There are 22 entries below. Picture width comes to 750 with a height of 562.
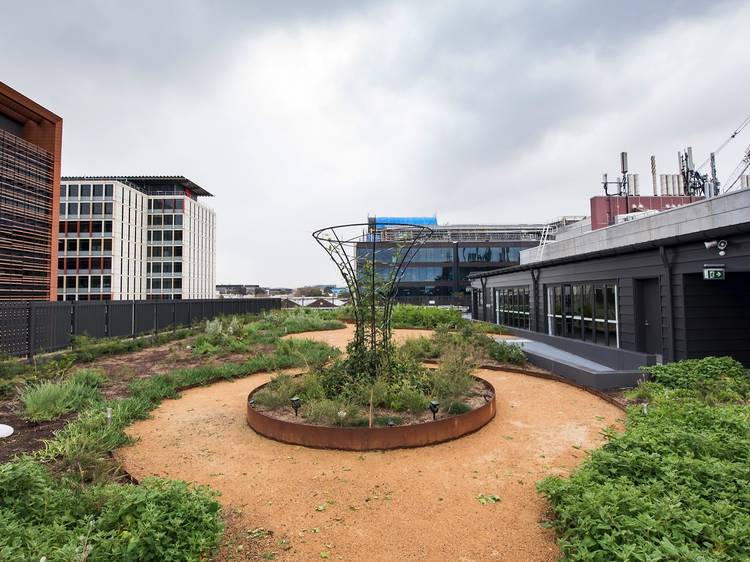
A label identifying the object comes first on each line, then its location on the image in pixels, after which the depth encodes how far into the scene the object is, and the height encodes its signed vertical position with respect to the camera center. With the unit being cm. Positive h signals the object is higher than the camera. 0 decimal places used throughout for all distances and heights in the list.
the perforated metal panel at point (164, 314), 1706 -66
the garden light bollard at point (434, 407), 558 -161
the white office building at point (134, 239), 5128 +884
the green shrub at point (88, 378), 800 -163
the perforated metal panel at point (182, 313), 1860 -65
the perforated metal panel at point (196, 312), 1997 -67
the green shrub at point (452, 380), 657 -153
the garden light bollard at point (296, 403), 591 -161
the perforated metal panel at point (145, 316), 1561 -68
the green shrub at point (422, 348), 1141 -161
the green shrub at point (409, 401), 625 -172
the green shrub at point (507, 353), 1091 -173
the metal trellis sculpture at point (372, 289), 724 +13
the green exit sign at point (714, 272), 754 +34
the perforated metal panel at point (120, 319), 1410 -69
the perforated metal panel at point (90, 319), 1243 -59
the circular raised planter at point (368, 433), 520 -191
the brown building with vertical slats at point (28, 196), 1969 +579
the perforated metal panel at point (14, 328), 958 -66
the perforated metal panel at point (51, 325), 1059 -67
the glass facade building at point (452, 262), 5588 +466
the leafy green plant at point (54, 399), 628 -170
